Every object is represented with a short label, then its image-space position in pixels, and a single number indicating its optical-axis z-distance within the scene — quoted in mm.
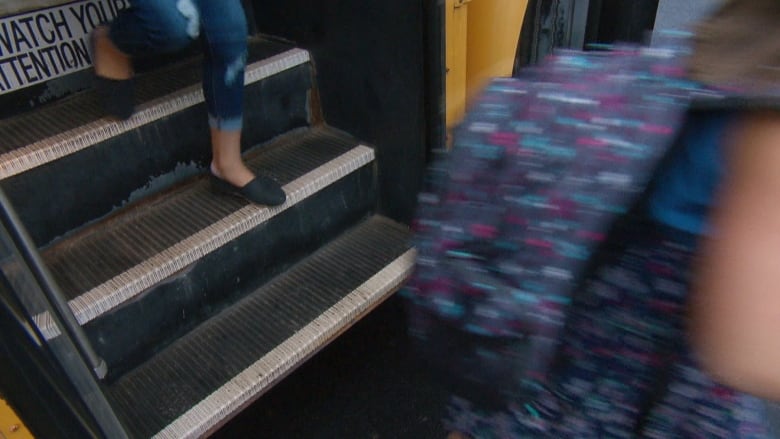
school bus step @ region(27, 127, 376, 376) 1575
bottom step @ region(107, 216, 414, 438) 1531
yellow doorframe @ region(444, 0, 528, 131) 1820
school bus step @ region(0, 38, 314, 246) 1595
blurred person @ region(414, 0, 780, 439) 472
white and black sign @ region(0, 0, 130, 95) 1733
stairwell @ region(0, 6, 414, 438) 1568
